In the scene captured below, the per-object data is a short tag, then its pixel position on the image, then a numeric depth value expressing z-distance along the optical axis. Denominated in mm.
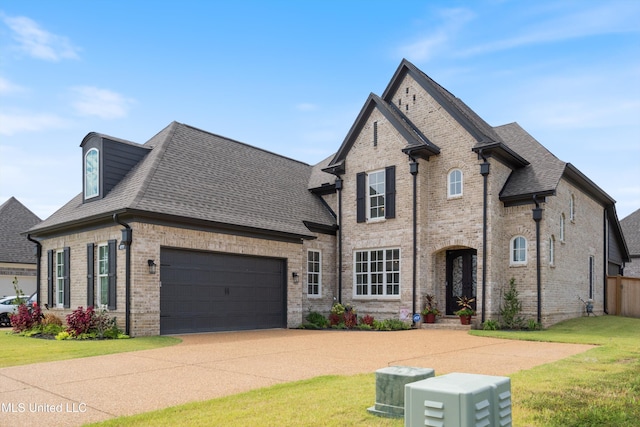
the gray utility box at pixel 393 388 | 5496
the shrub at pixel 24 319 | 17000
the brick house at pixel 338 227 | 15383
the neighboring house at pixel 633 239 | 33562
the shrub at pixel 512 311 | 17250
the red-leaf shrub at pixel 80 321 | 14344
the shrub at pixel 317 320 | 18652
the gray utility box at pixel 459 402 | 3961
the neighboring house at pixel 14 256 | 28125
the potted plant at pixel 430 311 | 18172
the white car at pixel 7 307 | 21641
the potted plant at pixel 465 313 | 17391
